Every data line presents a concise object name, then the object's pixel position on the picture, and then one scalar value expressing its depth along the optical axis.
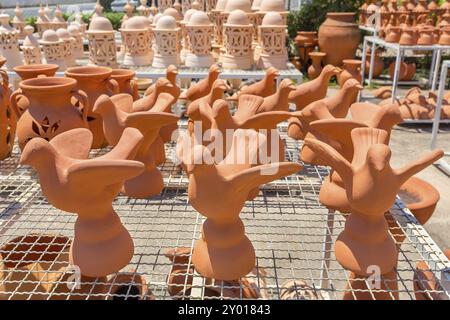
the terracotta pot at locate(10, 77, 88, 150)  1.33
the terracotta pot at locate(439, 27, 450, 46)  3.59
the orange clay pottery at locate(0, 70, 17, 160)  1.53
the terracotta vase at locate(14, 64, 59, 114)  1.57
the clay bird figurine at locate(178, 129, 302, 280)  0.78
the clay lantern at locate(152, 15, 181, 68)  3.02
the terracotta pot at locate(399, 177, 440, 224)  1.46
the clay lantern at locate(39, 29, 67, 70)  3.02
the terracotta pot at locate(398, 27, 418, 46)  3.58
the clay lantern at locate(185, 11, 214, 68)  2.96
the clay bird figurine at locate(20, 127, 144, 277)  0.75
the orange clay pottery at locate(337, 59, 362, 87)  4.26
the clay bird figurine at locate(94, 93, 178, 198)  1.08
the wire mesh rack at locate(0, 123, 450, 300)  0.94
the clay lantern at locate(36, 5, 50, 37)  4.35
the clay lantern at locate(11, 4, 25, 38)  4.75
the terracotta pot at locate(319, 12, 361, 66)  5.17
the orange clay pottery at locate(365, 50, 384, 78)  5.53
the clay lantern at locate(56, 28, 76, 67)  3.25
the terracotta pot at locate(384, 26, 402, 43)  3.85
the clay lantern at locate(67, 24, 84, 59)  3.92
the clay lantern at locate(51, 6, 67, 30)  4.09
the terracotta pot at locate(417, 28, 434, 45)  3.59
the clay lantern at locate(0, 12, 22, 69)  3.30
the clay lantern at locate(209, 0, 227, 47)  3.67
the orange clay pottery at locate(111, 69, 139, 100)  1.66
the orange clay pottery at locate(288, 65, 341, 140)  1.50
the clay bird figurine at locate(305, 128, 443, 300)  0.79
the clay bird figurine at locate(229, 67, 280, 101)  1.58
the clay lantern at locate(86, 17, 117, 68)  2.91
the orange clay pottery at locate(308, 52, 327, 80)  5.15
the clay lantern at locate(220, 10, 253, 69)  2.88
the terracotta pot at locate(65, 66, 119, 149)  1.53
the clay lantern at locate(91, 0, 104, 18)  3.27
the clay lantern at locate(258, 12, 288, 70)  2.91
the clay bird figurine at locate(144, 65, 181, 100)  1.53
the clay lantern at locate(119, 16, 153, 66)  3.11
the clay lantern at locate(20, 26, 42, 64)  3.16
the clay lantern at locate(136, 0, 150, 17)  4.40
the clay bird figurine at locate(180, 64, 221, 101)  1.63
